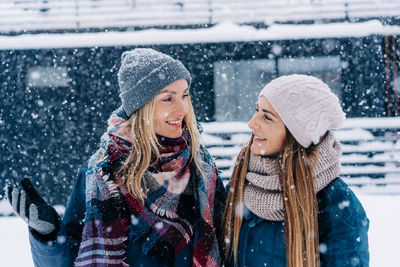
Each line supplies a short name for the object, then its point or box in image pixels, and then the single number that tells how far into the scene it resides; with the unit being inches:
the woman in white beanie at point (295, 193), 67.0
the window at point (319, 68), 287.4
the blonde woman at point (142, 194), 72.5
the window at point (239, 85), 287.9
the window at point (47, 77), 280.2
